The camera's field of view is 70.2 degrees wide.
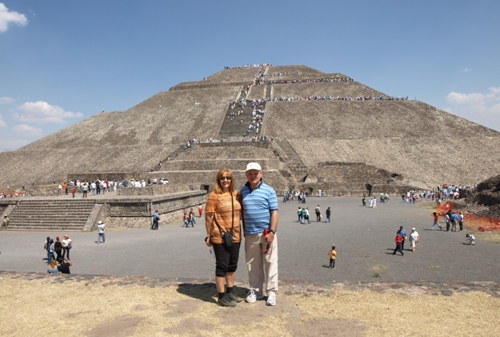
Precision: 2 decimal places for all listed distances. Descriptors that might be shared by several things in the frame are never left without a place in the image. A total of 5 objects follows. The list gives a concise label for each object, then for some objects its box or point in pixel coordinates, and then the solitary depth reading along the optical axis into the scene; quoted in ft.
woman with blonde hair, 12.90
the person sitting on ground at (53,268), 23.38
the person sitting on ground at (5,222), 50.89
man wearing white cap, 12.90
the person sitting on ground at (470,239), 33.44
